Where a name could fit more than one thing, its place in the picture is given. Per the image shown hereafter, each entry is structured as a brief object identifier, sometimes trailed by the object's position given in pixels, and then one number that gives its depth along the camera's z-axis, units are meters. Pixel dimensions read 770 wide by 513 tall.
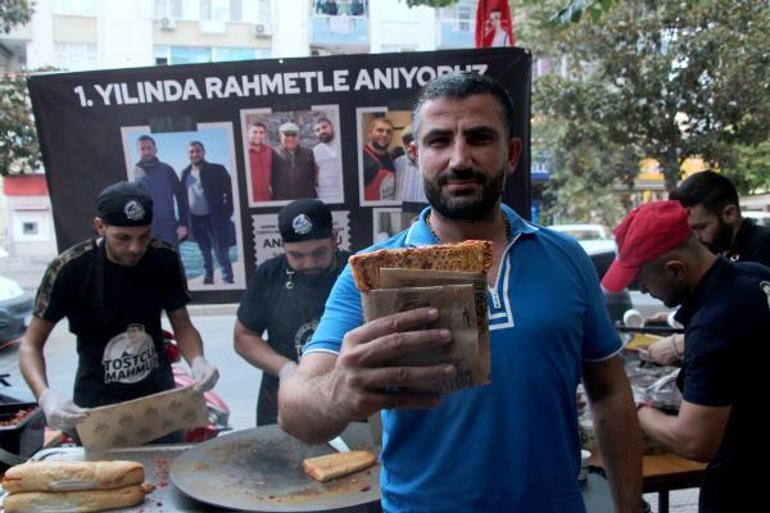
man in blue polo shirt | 1.49
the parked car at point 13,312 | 8.41
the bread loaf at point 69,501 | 2.09
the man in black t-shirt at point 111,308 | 3.00
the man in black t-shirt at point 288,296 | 3.25
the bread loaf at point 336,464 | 2.28
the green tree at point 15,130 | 6.17
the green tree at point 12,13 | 6.64
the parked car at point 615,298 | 6.59
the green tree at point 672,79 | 9.95
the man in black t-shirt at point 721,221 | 3.78
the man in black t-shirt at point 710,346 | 2.05
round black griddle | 2.10
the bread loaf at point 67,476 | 2.12
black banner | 3.57
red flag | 4.07
